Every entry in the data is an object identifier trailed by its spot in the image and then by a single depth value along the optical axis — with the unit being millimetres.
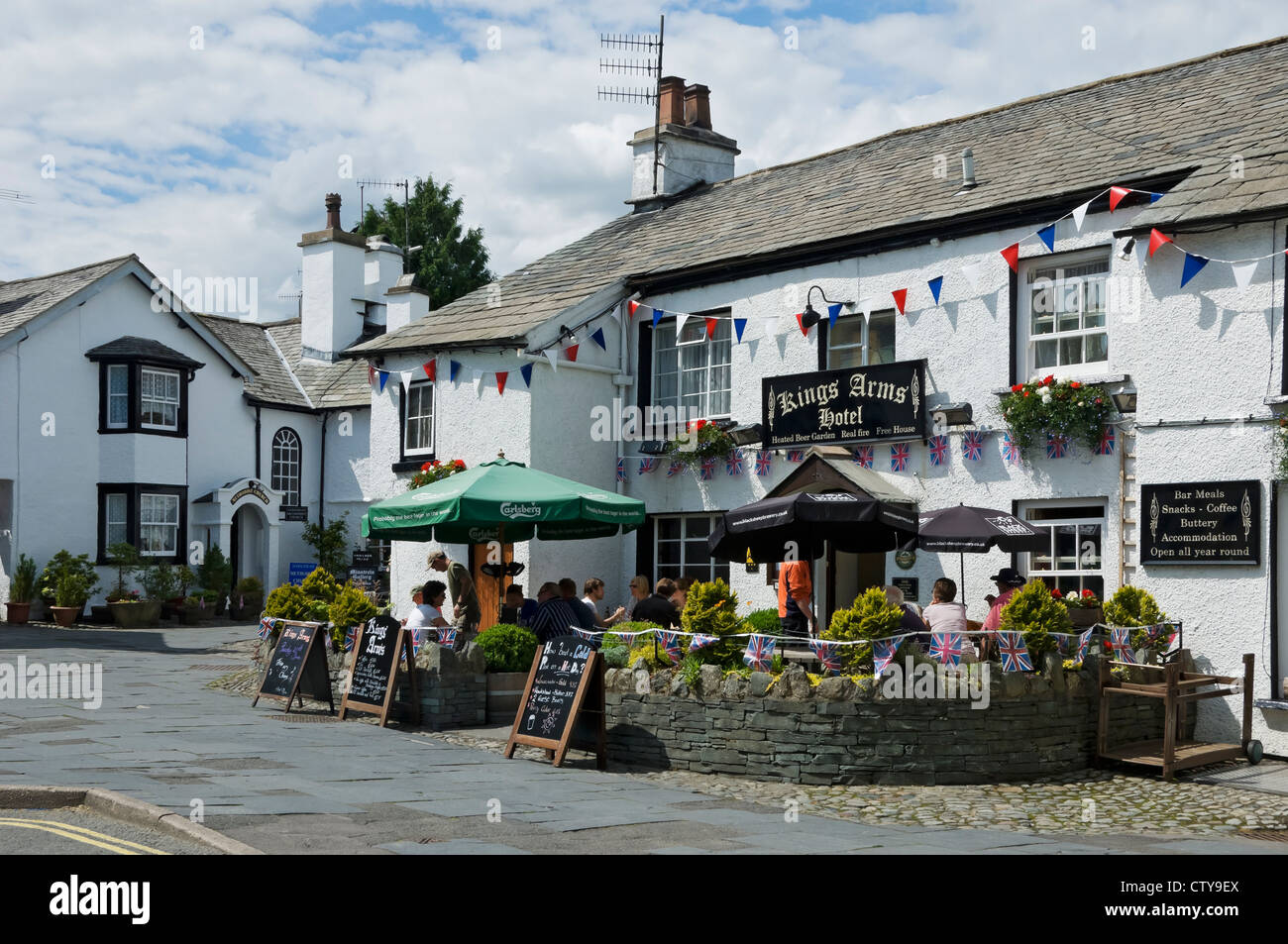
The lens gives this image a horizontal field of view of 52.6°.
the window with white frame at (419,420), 19922
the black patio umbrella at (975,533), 12227
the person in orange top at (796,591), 13070
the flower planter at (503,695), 13164
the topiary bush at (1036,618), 11203
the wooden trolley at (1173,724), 10984
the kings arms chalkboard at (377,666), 12859
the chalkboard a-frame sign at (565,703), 10945
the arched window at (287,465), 31797
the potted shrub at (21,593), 25234
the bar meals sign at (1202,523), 11961
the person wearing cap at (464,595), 14305
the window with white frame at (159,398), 28047
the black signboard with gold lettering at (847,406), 15164
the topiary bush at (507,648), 13234
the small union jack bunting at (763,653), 11117
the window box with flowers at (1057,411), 13273
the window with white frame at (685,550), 17750
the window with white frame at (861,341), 15875
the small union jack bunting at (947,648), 10742
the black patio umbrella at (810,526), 12000
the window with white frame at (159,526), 28203
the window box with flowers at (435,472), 18125
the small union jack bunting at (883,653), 10555
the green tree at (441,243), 45656
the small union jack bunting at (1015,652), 11062
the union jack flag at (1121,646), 11695
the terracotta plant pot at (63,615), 25203
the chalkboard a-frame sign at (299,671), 13766
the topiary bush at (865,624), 10711
